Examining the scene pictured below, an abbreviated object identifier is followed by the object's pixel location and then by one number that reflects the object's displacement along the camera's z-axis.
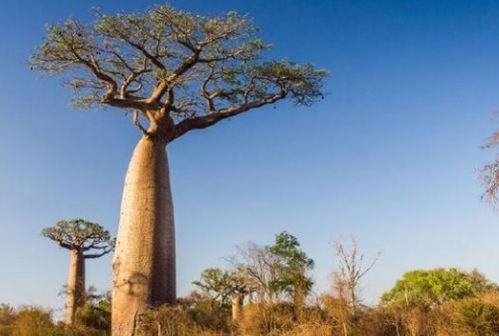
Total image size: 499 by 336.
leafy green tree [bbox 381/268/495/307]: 24.67
